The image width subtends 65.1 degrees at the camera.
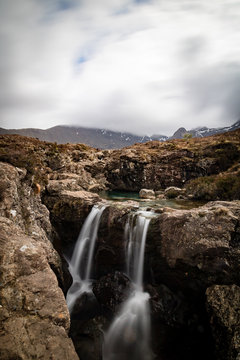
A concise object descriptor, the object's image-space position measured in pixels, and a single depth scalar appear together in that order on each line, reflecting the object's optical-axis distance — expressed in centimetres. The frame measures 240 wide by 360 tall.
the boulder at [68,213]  1388
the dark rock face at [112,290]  938
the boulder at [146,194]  2452
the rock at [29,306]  382
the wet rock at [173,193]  2305
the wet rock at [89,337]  677
